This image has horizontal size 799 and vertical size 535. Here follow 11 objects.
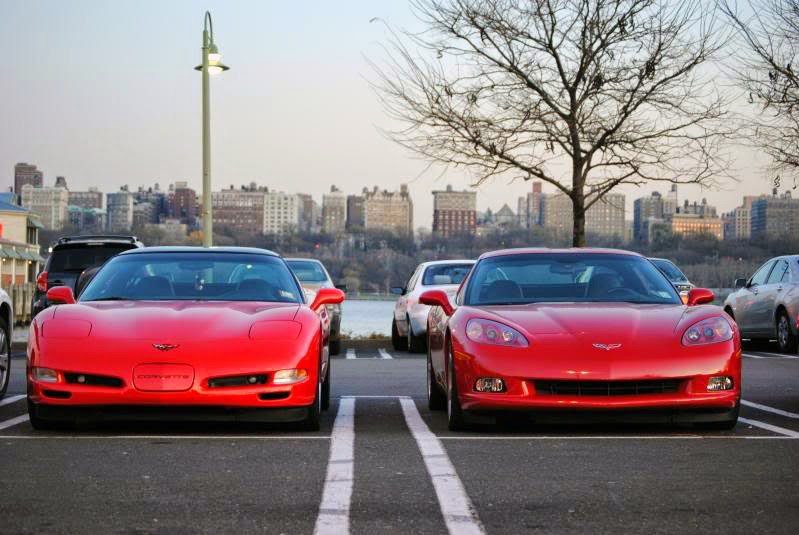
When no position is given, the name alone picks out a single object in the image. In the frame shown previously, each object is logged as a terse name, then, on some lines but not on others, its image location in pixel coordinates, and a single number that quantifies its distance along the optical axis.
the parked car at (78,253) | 22.23
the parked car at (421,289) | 20.25
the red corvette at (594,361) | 8.36
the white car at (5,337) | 10.84
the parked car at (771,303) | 20.92
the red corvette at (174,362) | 8.20
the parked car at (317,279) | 20.80
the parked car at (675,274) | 23.44
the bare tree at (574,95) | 24.31
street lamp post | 23.32
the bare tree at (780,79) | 25.22
